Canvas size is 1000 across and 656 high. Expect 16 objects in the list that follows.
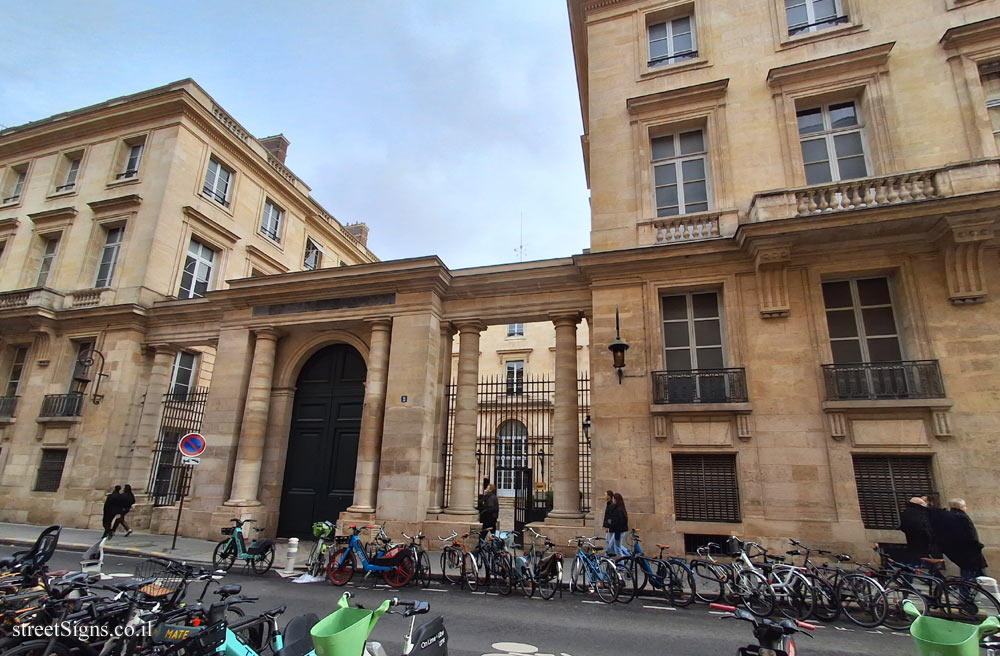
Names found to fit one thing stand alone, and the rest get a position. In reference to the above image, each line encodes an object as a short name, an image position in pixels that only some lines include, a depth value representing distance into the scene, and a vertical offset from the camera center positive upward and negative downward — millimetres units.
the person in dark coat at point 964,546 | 7156 -909
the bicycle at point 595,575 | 7749 -1585
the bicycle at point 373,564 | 8617 -1663
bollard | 9352 -1672
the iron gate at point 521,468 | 12414 +69
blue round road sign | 10828 +391
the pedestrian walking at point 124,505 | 12484 -1074
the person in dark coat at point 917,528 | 7707 -716
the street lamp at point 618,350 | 10375 +2523
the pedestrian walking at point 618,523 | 9219 -893
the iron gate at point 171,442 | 15234 +638
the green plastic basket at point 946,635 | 2691 -854
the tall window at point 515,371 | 25931 +5141
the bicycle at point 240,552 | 9133 -1606
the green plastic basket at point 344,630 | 2594 -883
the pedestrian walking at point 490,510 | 10883 -853
